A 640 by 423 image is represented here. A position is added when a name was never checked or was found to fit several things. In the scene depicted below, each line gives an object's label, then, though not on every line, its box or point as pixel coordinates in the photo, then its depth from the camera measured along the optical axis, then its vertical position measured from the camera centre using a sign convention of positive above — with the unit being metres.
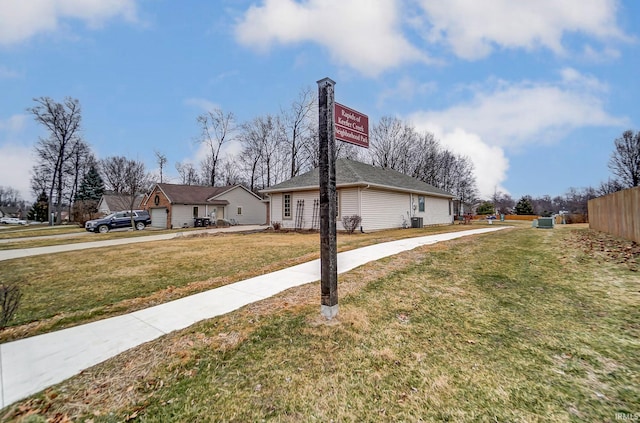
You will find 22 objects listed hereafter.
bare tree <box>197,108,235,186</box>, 33.41 +11.73
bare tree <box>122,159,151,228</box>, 33.19 +6.53
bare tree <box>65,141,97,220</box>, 34.44 +7.84
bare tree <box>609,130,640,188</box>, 26.77 +5.64
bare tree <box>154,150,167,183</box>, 37.48 +8.92
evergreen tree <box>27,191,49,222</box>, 45.19 +2.23
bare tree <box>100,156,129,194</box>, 44.06 +8.49
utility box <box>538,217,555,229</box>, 14.41 -0.46
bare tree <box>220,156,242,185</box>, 38.66 +7.21
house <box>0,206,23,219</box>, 67.46 +2.74
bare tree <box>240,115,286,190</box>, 33.16 +9.01
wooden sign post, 3.35 +0.07
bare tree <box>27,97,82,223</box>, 30.56 +10.85
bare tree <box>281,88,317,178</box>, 29.02 +10.56
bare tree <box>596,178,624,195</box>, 28.87 +3.11
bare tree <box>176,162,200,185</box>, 42.66 +7.70
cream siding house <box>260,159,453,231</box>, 14.52 +1.16
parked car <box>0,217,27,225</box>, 47.82 +0.05
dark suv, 20.44 -0.10
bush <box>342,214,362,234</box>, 14.03 -0.34
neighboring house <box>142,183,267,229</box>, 24.97 +1.48
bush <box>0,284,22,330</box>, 3.38 -1.34
